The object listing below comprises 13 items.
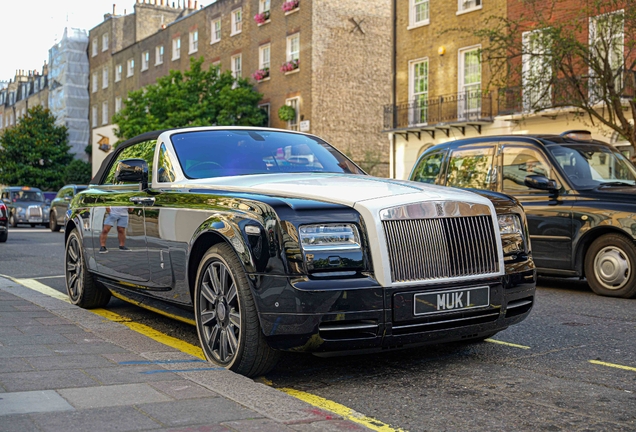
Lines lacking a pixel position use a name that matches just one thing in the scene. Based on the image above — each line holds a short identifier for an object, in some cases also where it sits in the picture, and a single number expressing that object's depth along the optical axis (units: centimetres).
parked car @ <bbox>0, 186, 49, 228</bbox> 3353
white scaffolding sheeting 6469
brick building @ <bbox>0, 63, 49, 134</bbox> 7678
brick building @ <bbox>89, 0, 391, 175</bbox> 3519
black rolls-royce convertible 436
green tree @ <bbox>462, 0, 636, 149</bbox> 1555
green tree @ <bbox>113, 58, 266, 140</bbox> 3700
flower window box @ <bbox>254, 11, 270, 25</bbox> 3806
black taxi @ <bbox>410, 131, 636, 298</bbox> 898
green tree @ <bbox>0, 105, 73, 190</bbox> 6106
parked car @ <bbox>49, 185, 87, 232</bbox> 2888
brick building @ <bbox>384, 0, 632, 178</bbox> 2631
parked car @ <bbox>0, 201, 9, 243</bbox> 2016
